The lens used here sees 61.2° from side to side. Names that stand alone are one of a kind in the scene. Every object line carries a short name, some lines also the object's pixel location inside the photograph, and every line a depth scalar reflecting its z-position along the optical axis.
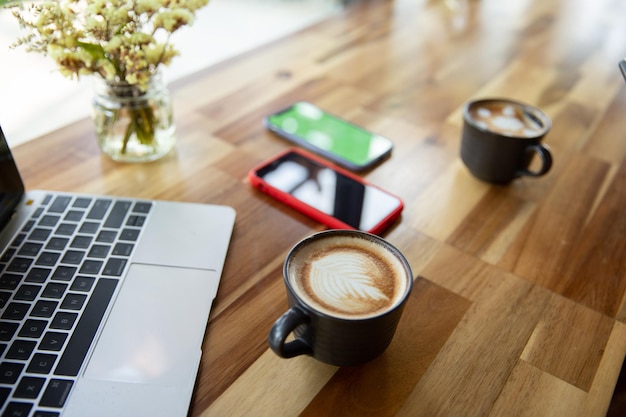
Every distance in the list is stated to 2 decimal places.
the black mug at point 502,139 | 0.75
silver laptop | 0.49
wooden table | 0.53
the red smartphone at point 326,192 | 0.71
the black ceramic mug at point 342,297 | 0.47
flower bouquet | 0.65
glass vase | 0.75
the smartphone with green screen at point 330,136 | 0.83
